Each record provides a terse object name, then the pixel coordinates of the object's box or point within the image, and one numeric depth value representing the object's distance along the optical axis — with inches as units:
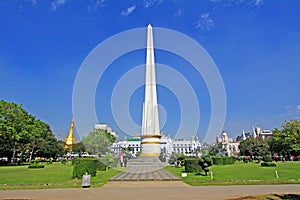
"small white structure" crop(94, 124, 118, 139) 3749.0
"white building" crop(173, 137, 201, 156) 4652.8
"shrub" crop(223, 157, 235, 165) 1548.4
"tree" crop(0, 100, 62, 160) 1462.8
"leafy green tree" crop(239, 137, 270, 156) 2588.6
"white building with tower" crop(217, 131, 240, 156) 4550.2
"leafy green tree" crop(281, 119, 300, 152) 1434.3
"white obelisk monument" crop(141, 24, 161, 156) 1695.4
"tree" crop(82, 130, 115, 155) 2129.7
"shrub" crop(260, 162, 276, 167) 1192.5
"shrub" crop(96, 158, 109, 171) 1071.0
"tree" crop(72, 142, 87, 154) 3249.8
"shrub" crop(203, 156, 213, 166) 779.4
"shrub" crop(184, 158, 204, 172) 909.8
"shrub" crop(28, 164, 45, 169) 1290.6
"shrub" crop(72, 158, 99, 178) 710.5
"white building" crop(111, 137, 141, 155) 4621.6
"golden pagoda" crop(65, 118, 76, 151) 4704.2
